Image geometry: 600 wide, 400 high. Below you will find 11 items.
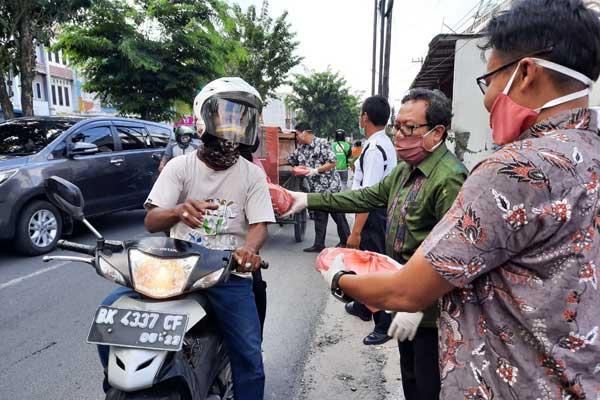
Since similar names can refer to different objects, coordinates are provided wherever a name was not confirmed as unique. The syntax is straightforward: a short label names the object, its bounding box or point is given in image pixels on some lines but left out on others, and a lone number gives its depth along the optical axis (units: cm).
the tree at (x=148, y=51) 1040
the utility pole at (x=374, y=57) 1838
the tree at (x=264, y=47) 1908
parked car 518
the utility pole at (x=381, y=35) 1256
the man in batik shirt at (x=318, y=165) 651
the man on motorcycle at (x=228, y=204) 194
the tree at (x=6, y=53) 825
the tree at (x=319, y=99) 3434
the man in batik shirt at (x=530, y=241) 91
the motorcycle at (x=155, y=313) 151
